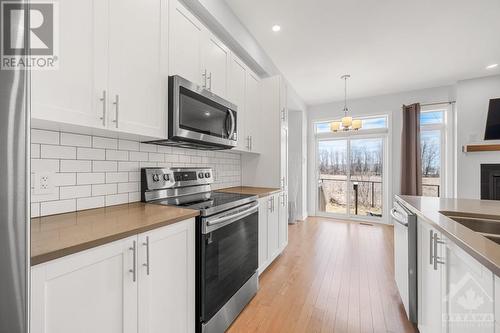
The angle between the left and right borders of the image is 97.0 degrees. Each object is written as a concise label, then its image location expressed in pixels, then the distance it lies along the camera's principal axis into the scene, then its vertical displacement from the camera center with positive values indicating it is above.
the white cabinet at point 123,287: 0.72 -0.49
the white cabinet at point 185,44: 1.58 +0.94
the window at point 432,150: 4.41 +0.36
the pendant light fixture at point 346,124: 3.50 +0.71
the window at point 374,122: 4.80 +1.00
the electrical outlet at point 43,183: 1.13 -0.09
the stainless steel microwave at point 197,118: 1.55 +0.40
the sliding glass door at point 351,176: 4.88 -0.19
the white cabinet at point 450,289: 0.74 -0.51
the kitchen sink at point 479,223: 1.38 -0.35
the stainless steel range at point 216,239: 1.36 -0.52
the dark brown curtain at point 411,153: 4.32 +0.29
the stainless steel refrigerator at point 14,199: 0.46 -0.07
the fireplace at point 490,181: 3.72 -0.23
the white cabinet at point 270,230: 2.33 -0.73
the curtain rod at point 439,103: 4.18 +1.25
